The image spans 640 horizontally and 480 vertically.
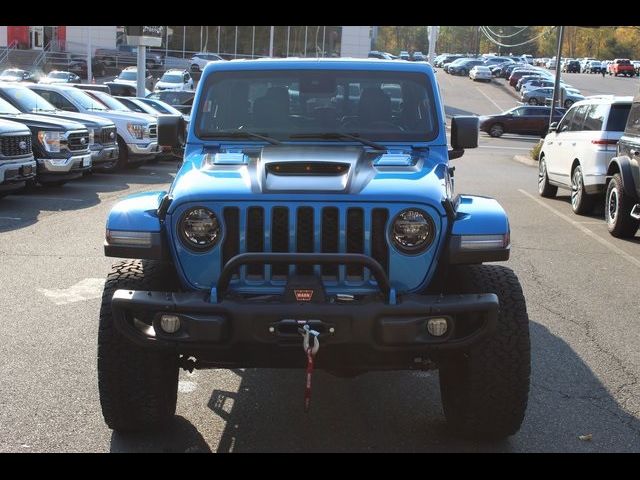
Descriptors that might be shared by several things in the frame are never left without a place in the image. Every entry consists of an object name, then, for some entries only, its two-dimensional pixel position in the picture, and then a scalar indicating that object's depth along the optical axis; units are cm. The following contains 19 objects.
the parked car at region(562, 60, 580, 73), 9850
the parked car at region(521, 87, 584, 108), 5503
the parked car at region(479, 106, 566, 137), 4103
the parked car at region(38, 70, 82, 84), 4863
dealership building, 6775
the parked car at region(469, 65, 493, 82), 7556
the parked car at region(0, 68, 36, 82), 4782
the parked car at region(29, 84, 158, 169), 1977
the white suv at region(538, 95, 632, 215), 1387
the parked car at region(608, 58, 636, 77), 8812
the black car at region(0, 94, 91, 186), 1533
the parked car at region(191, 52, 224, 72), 6478
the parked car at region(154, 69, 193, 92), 4762
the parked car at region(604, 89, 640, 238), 1139
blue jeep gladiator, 426
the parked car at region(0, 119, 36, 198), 1330
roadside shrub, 2823
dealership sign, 2956
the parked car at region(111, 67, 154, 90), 5092
